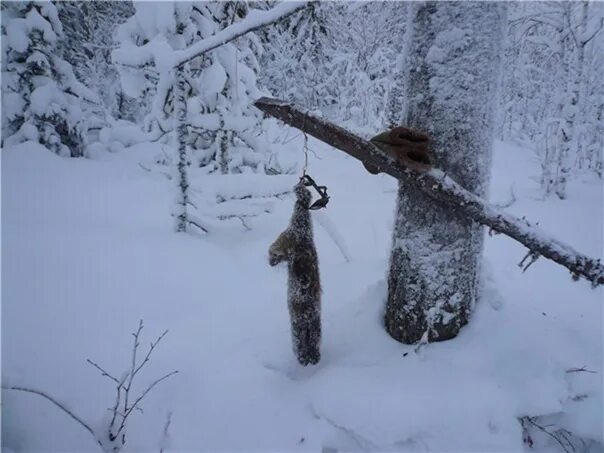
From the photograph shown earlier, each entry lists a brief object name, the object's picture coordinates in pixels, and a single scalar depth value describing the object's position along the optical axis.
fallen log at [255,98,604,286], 2.25
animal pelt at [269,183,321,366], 2.39
